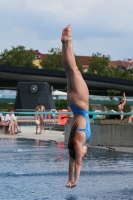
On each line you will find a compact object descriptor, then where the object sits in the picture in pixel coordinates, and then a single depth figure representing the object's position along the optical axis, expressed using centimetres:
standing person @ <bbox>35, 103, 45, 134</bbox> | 2448
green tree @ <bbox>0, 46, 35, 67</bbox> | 11575
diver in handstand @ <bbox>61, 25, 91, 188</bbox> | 572
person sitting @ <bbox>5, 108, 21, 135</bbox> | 2372
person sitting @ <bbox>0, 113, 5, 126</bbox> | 2452
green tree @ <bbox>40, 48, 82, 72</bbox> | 11919
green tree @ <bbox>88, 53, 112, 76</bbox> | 12056
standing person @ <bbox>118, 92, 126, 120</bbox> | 2141
